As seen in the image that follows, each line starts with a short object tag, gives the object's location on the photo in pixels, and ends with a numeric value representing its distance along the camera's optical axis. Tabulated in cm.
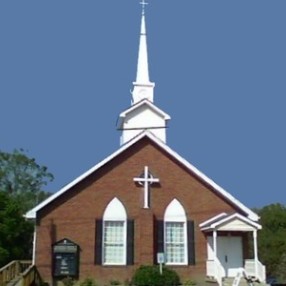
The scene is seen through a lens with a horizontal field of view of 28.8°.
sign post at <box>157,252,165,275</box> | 2537
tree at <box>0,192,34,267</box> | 3559
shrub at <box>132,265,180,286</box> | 2442
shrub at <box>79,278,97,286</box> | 2501
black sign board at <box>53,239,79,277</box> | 2570
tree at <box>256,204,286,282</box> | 5769
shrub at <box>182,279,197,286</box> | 2548
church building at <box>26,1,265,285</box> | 2597
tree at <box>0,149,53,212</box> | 5441
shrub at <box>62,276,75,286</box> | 2523
